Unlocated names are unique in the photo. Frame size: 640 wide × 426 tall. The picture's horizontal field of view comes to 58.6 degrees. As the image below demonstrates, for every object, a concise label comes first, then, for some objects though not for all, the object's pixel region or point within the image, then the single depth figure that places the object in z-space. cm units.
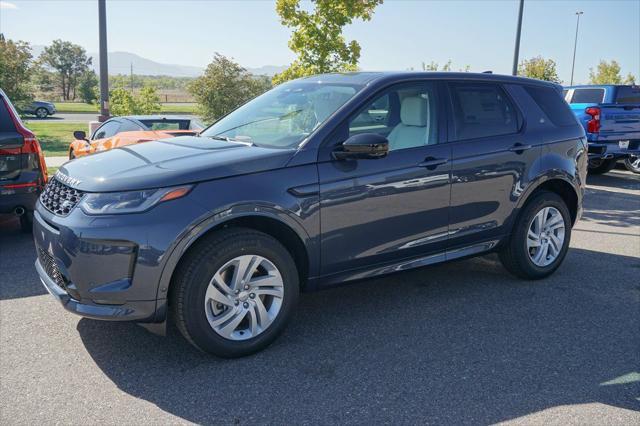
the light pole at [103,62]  1284
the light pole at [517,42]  1680
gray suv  333
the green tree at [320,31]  1153
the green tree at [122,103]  1969
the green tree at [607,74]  4990
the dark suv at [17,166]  593
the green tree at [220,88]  1867
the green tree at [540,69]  3469
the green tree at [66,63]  6247
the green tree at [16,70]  1720
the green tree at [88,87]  5205
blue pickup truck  1191
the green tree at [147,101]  2006
